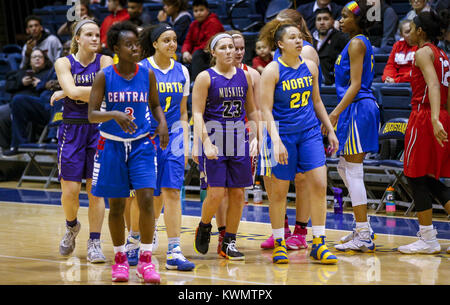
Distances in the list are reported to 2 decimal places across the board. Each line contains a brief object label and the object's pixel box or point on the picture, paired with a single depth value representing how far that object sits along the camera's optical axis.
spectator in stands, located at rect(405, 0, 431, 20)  18.77
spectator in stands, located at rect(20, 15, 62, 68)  24.94
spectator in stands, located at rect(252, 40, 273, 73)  18.74
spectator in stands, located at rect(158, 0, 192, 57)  22.91
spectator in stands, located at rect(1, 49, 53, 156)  22.87
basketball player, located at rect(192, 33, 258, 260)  11.55
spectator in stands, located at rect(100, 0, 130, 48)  24.83
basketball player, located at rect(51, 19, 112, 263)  11.84
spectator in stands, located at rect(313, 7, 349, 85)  19.52
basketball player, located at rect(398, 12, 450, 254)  12.26
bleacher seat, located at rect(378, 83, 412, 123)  17.51
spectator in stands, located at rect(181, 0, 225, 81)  21.53
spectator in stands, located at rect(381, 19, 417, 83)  17.86
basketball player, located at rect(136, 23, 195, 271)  10.92
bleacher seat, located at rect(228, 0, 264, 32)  23.17
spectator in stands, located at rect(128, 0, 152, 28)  23.81
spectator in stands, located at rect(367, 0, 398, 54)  20.14
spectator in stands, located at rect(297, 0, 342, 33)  20.94
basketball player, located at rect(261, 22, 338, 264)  11.31
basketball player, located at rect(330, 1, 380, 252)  12.37
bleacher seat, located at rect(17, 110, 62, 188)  22.02
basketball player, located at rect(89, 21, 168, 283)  9.80
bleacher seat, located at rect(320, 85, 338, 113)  18.42
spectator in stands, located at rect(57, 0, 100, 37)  24.18
